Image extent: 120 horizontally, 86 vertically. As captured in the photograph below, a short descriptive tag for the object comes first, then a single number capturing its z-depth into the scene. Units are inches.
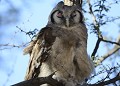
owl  360.2
